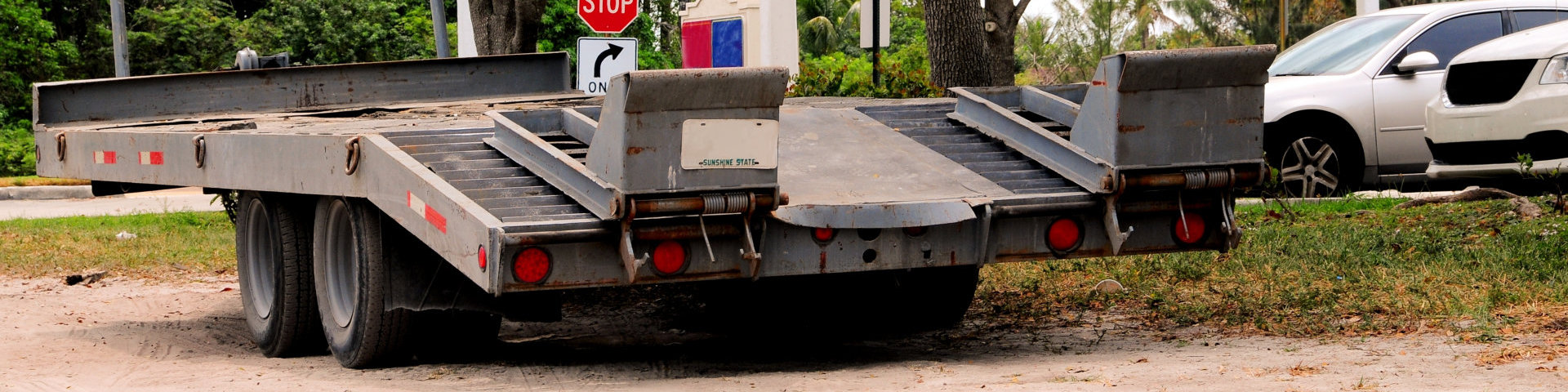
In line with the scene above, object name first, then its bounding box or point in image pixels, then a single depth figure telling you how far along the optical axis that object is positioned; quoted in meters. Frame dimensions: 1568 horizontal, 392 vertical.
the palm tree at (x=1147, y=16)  55.75
